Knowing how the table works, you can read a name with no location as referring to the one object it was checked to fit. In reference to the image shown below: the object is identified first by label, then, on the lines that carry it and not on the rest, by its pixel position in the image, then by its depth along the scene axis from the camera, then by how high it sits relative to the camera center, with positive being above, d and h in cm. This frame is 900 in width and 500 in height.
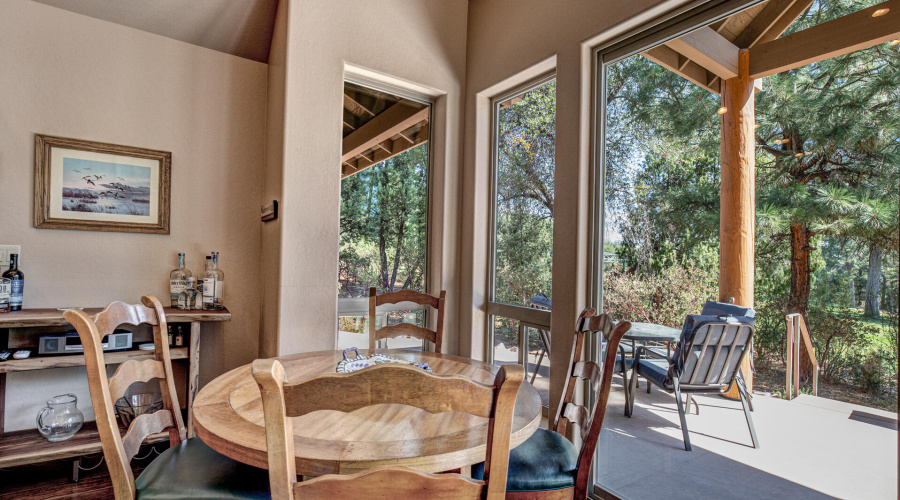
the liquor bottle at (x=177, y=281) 265 -20
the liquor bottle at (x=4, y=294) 215 -25
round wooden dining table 96 -46
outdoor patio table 199 -36
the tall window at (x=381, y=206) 291 +33
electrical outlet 229 -5
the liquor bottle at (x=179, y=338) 254 -53
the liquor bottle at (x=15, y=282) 220 -19
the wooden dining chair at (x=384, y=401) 73 -27
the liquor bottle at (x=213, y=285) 264 -22
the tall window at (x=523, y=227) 271 +19
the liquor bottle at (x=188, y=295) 263 -29
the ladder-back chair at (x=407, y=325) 238 -40
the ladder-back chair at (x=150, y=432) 115 -59
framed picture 243 +36
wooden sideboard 205 -61
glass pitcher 218 -89
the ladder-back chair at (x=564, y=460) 139 -70
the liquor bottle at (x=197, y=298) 267 -31
